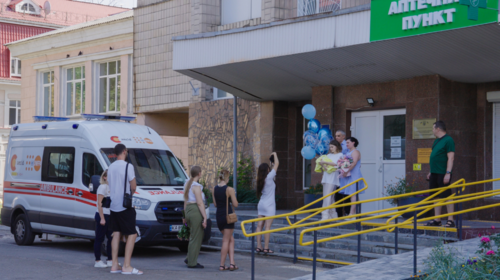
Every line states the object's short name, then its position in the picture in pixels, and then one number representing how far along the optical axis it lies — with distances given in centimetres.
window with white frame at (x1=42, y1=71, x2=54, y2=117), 2745
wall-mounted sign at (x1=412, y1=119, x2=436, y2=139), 1301
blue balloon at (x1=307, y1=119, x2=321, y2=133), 1383
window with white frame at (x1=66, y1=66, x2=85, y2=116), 2573
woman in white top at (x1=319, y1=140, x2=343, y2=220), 1230
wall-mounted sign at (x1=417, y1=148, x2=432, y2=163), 1303
